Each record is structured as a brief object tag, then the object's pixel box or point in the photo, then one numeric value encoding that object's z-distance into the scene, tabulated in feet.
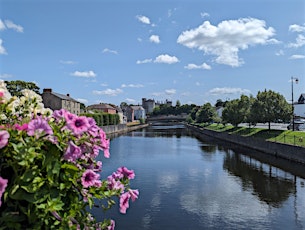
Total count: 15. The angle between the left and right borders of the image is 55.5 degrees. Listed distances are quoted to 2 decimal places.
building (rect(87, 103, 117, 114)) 383.65
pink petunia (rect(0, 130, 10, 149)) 5.95
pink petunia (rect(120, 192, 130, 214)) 8.53
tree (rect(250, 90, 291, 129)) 138.42
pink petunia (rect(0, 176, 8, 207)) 5.77
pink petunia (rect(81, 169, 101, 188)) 7.61
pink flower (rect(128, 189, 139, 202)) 8.83
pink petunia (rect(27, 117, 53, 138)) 6.43
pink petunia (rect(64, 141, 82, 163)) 6.68
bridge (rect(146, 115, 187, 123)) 547.08
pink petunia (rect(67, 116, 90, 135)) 7.04
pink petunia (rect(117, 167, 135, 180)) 9.41
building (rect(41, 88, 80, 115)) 245.45
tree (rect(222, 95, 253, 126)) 182.09
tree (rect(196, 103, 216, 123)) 330.83
